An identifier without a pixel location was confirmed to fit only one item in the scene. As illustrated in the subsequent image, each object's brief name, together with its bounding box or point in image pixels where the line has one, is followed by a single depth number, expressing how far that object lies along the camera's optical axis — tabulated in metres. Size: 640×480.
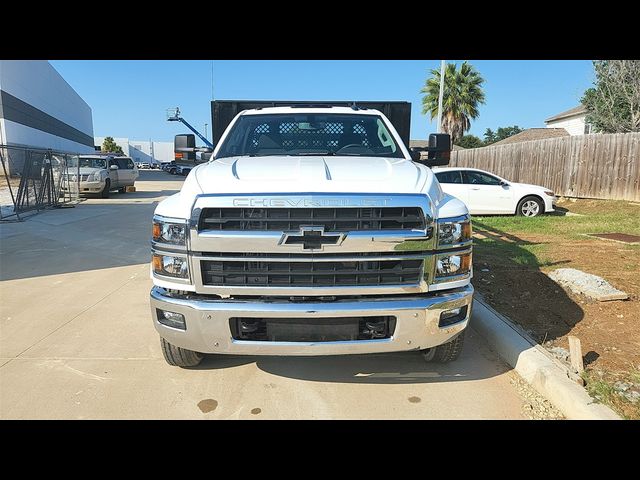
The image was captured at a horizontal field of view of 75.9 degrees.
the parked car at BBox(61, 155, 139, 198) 16.27
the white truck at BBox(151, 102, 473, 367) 2.52
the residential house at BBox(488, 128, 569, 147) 36.53
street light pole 16.79
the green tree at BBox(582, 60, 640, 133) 17.06
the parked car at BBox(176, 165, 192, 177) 45.21
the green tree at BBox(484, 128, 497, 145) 83.75
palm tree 34.31
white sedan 10.91
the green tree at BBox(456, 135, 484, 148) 65.25
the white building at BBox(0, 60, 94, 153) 28.67
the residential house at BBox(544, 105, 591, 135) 34.14
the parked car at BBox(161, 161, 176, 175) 53.02
